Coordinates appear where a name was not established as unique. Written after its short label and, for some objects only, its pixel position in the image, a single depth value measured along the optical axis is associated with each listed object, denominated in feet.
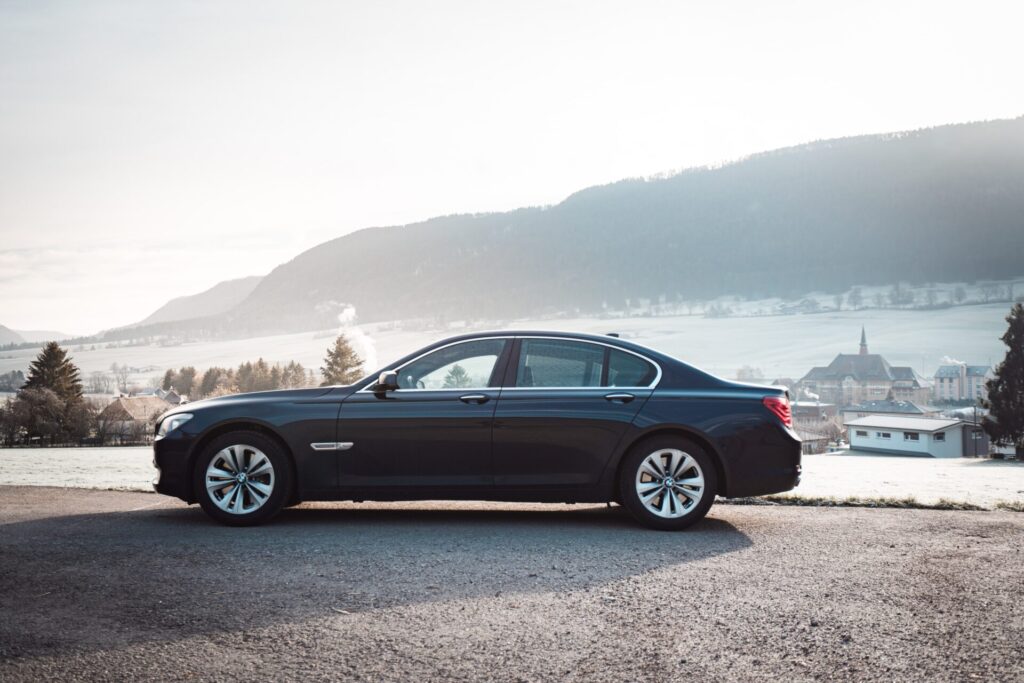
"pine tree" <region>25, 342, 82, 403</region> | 208.23
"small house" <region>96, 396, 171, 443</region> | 174.06
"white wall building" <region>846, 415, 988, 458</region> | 216.13
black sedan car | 24.31
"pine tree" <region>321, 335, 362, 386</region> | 232.32
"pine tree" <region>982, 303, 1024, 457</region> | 148.36
